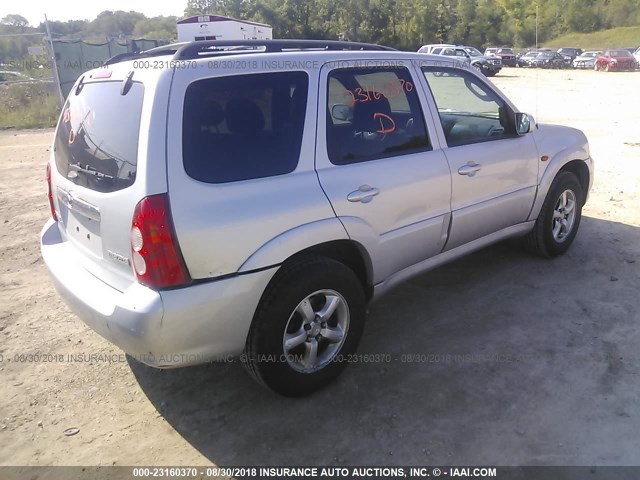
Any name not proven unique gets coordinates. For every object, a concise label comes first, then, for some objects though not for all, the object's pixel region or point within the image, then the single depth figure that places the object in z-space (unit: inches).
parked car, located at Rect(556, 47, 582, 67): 1603.1
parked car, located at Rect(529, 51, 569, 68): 1604.9
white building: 1013.8
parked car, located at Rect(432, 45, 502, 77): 1238.7
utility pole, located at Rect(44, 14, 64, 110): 557.3
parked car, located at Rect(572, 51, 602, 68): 1471.5
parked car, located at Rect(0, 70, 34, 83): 573.9
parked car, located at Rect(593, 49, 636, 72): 1344.7
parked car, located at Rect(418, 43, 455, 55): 1222.9
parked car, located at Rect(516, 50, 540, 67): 1665.8
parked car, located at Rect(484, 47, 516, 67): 1781.5
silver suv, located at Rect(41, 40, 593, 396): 96.8
